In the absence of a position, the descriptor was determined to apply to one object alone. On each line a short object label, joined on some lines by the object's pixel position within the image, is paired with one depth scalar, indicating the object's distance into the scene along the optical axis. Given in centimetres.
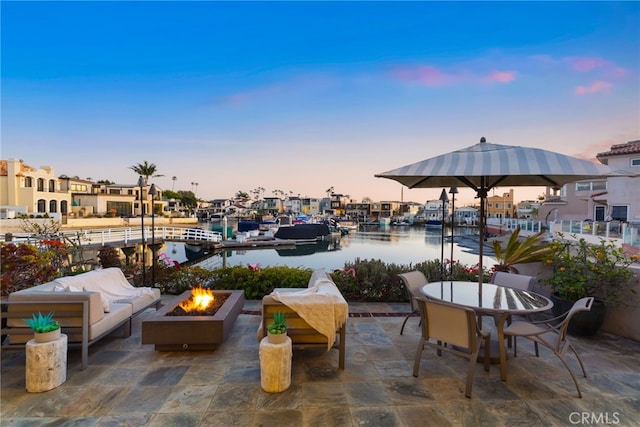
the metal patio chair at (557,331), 242
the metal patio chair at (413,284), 349
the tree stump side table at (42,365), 225
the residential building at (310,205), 7106
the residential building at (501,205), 5578
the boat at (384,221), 5555
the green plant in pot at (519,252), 448
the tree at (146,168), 4184
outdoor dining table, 257
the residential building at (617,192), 1438
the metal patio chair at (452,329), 232
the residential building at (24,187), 2631
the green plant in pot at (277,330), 233
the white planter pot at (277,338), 233
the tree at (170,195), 5750
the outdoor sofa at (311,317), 266
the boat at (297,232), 2781
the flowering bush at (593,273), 351
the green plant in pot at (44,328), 228
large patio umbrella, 238
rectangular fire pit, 293
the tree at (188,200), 5944
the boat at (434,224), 5028
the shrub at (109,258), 685
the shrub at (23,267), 388
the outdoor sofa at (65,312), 258
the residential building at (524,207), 5504
